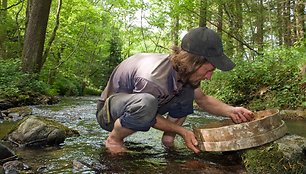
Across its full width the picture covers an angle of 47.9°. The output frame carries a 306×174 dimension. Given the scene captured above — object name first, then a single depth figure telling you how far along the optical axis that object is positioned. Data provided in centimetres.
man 256
